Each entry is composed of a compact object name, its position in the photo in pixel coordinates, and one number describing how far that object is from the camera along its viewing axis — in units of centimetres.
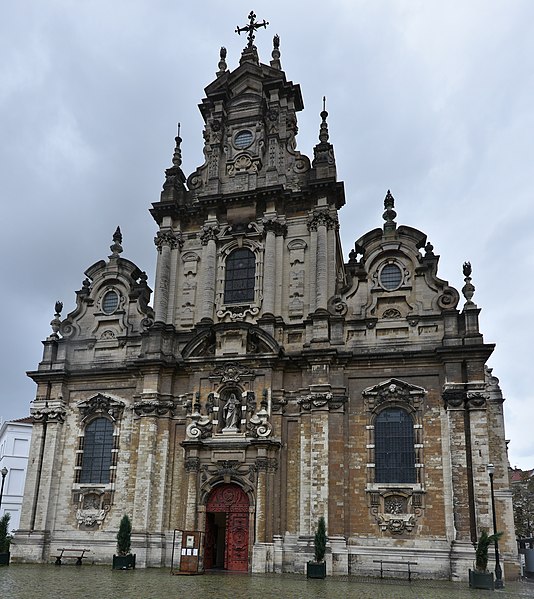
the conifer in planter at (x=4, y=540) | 2702
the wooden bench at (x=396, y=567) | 2400
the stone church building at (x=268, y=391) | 2522
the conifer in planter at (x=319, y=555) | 2308
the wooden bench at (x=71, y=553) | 2772
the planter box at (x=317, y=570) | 2305
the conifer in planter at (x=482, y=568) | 2138
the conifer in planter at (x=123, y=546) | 2498
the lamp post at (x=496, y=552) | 2206
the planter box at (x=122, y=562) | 2505
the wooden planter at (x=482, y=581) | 2133
